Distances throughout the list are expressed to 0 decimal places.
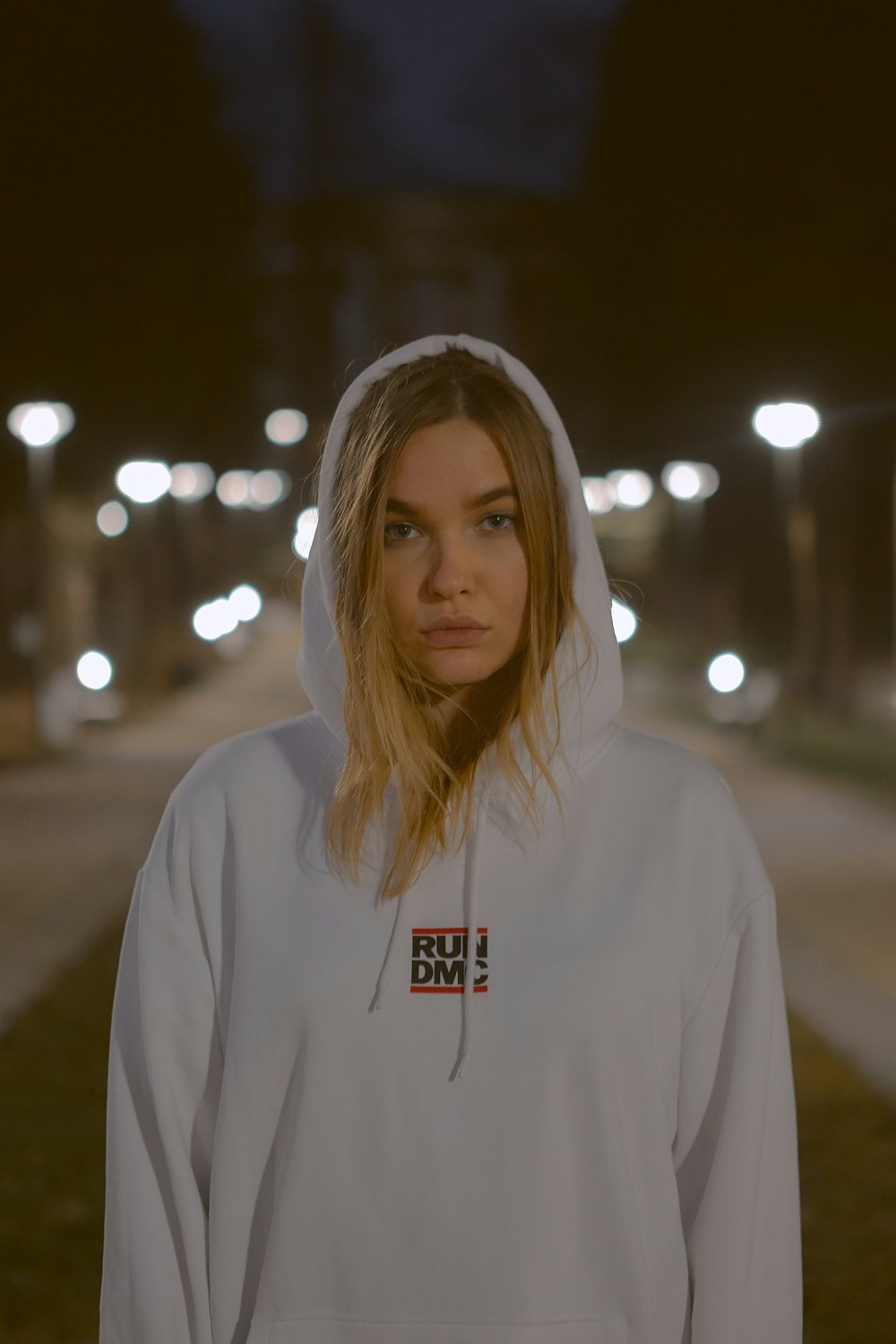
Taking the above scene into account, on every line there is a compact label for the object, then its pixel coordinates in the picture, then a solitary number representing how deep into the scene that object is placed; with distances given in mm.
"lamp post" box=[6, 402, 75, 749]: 21562
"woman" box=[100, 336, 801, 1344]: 2287
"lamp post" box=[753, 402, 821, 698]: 22625
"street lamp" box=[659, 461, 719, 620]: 33219
